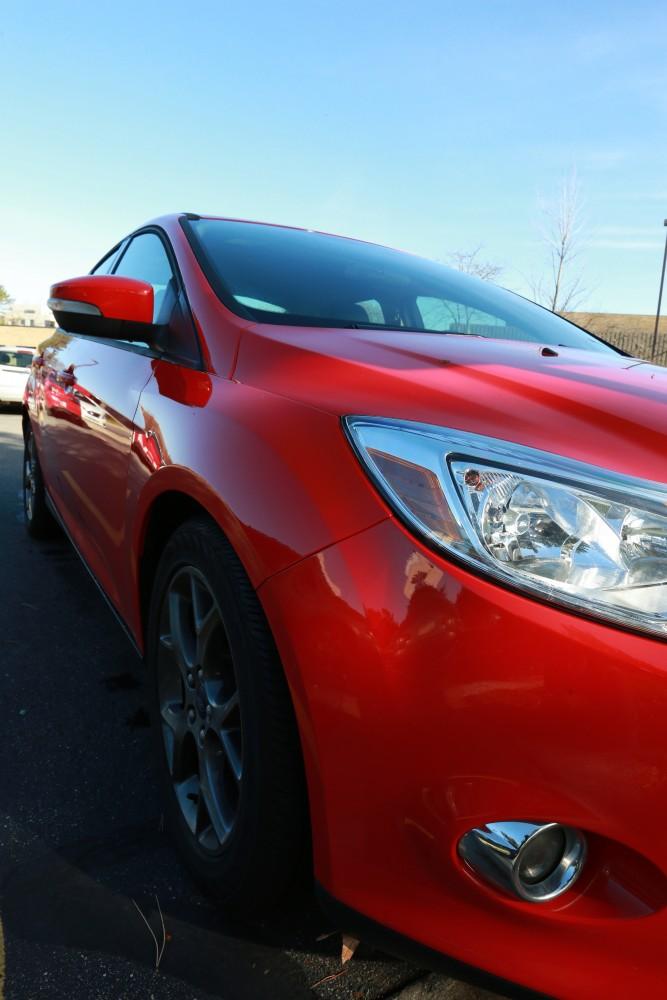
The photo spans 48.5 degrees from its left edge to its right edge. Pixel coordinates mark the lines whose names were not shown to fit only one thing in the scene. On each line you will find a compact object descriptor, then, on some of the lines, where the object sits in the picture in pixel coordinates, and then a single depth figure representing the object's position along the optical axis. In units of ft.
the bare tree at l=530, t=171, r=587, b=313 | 62.18
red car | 3.25
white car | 41.42
